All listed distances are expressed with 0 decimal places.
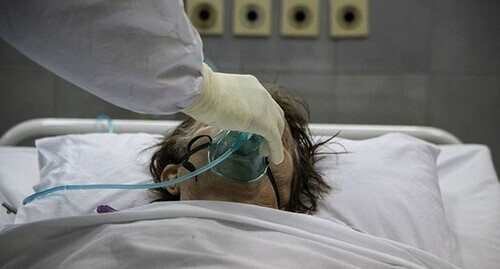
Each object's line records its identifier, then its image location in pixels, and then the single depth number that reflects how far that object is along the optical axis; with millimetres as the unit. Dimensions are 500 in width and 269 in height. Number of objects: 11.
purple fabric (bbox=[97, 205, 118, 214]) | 2293
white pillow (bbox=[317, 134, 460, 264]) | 2382
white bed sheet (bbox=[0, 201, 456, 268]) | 2097
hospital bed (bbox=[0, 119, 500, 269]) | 2138
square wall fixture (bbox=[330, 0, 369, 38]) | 2947
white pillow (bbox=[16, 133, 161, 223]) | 2417
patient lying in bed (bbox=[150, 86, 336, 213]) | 2302
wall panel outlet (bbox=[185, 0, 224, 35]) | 2959
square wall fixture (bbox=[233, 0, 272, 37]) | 2955
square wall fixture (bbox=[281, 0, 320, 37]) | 2952
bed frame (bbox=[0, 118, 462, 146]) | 2772
